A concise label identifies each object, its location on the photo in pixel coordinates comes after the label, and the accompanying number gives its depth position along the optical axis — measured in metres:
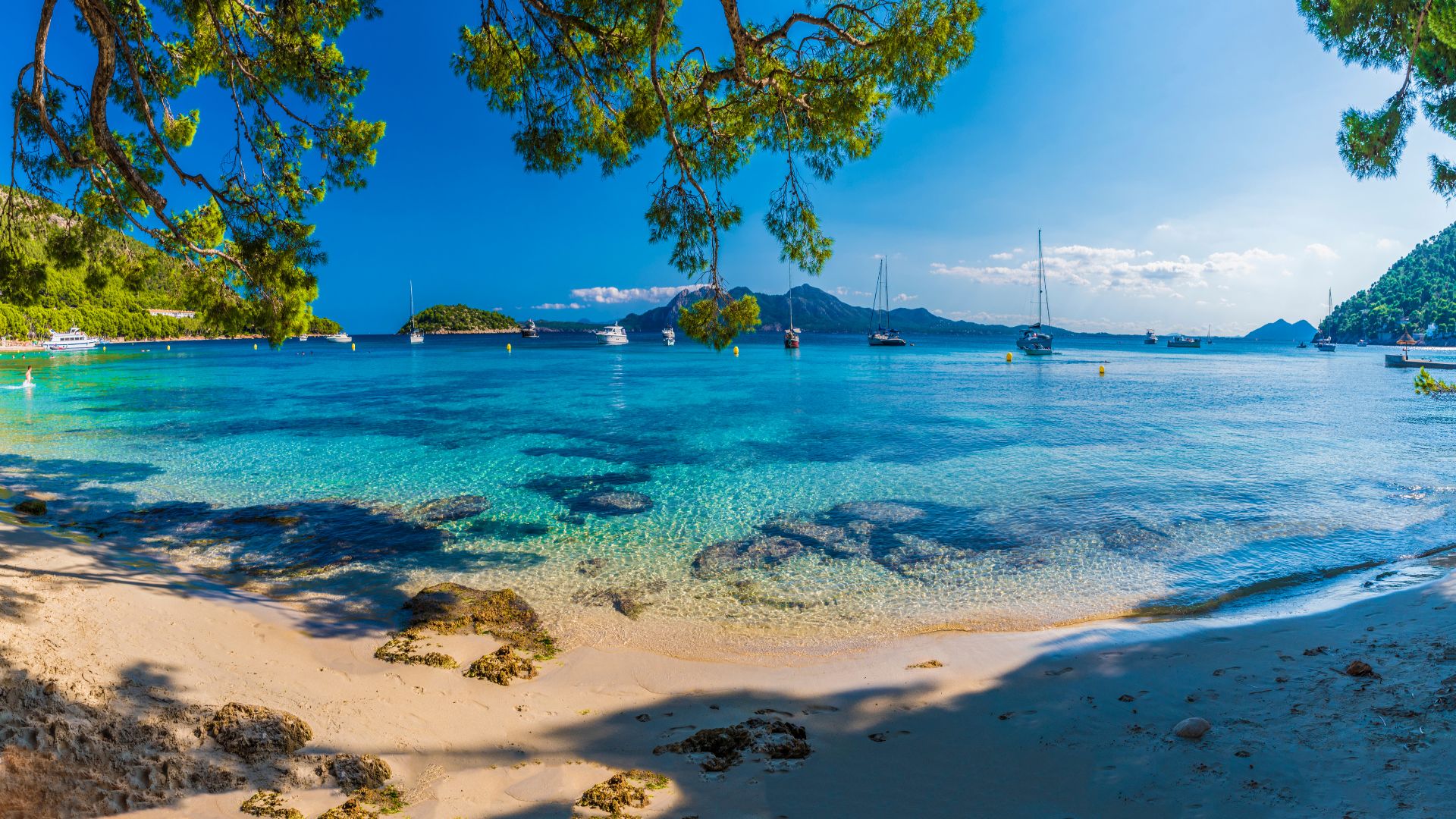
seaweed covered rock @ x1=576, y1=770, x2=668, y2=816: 3.54
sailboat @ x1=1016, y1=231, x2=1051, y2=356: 87.88
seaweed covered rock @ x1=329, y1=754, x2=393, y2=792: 3.73
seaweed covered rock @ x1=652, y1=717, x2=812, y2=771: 4.19
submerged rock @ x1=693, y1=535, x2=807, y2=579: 9.23
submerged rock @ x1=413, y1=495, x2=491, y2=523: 11.68
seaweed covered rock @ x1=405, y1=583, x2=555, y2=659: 6.52
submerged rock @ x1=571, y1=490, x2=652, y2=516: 12.33
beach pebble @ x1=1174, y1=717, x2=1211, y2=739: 4.10
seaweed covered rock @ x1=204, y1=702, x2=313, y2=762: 3.90
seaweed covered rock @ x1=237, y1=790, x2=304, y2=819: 3.37
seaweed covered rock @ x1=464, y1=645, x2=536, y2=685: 5.44
